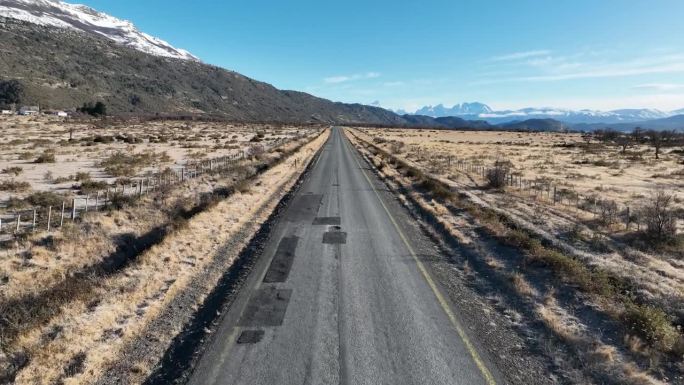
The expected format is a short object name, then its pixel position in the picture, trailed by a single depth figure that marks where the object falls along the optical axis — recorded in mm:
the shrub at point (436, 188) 26184
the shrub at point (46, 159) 34344
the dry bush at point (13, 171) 27984
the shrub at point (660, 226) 16281
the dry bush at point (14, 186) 22608
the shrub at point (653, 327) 8664
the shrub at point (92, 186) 23594
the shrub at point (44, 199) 19516
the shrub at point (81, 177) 26975
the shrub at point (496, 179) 30450
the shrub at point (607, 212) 19609
